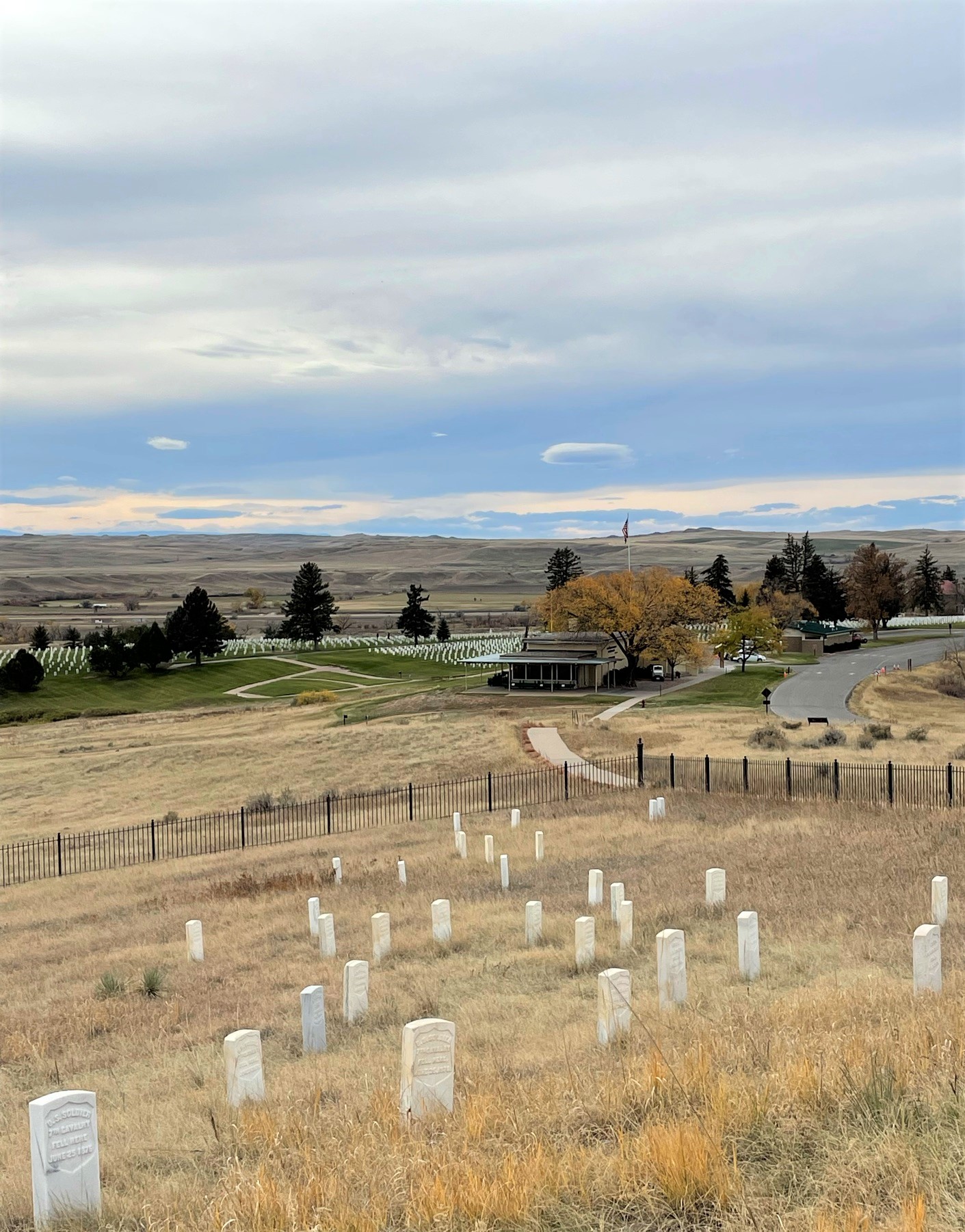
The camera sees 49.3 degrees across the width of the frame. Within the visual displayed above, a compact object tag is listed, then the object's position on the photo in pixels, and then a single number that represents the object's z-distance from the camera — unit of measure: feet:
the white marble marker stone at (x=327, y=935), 49.37
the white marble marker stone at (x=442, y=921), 49.67
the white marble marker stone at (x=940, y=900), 44.75
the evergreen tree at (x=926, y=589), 484.74
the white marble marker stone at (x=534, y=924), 47.98
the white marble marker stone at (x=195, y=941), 53.16
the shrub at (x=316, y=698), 251.39
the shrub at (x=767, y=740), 134.31
